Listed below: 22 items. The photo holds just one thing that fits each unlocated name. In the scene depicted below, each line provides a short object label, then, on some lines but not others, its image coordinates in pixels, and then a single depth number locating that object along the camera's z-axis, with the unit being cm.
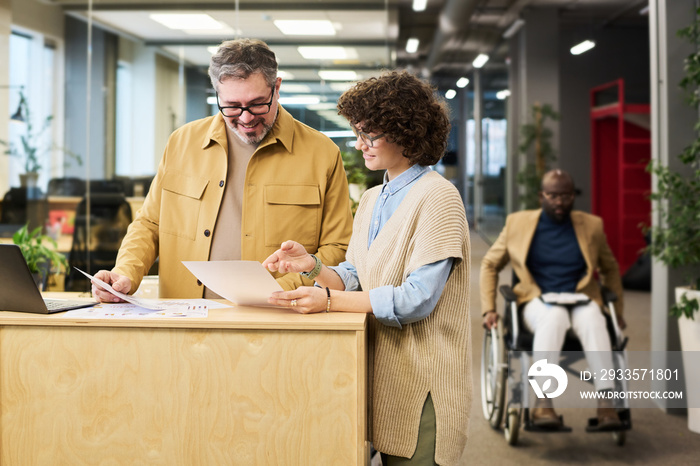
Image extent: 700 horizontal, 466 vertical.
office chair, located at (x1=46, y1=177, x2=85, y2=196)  522
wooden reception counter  146
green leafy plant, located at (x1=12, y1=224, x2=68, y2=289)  369
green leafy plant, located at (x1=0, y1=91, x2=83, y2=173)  523
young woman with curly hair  154
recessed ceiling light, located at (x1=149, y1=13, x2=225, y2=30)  510
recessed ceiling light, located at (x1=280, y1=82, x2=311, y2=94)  518
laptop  156
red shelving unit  1022
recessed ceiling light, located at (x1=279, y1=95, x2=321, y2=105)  520
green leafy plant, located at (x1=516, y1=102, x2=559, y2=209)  1102
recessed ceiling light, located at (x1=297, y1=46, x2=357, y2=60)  531
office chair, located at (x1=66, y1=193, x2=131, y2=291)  519
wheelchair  346
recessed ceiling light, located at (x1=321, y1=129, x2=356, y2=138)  517
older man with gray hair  211
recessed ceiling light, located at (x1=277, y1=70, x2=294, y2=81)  519
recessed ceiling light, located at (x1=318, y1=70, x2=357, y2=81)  538
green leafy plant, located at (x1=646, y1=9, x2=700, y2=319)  373
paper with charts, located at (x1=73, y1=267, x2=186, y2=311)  168
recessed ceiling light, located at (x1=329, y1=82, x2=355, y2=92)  540
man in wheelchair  365
